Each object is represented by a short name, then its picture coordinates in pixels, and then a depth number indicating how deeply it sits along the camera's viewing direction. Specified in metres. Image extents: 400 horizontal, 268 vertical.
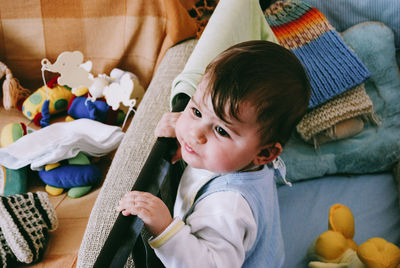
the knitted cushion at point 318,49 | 1.24
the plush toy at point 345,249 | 0.89
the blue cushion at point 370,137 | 1.28
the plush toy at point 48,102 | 1.34
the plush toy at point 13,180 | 1.06
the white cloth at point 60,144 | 1.08
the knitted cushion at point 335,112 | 1.23
